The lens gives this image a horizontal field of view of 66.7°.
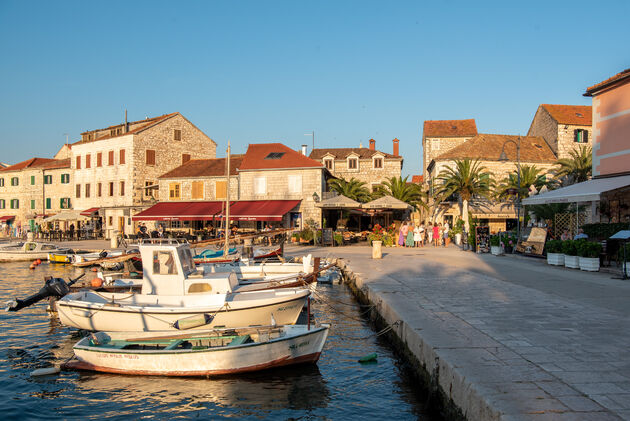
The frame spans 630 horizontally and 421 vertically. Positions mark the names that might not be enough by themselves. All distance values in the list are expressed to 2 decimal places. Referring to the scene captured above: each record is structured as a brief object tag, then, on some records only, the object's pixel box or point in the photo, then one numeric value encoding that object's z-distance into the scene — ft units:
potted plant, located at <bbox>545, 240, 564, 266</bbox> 55.88
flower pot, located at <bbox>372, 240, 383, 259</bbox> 69.21
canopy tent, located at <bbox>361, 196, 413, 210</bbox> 96.02
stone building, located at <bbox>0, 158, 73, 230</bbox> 159.22
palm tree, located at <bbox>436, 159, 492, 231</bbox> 106.83
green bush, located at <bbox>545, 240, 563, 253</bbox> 56.08
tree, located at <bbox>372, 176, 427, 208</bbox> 125.29
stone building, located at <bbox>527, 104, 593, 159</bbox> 139.03
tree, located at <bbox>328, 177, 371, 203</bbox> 128.36
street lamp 74.12
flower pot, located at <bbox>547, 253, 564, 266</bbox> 55.77
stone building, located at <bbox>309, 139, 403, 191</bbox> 147.74
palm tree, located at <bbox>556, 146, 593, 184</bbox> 115.24
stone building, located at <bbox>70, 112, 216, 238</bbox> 134.72
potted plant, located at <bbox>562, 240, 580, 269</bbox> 52.44
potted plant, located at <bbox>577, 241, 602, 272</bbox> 49.52
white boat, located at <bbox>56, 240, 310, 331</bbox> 31.63
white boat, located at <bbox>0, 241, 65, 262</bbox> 92.43
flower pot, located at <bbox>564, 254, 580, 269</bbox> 52.34
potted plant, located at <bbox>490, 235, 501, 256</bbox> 72.49
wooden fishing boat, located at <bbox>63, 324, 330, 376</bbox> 27.30
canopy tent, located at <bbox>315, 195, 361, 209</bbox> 96.48
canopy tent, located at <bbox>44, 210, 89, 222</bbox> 137.64
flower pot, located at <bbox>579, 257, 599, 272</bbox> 49.52
